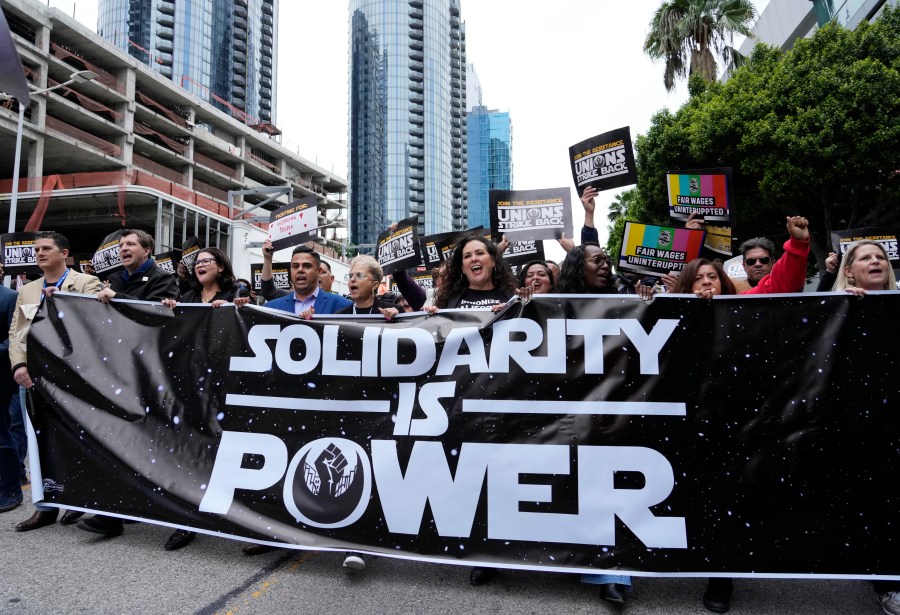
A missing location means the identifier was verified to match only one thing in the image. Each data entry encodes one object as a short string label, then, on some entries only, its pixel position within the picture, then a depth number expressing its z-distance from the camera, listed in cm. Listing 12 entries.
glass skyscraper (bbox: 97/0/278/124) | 8025
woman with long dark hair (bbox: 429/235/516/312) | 384
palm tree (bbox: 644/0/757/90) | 1870
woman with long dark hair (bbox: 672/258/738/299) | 355
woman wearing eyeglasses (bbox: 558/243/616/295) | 367
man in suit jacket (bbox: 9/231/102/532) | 383
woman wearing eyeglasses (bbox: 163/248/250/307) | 422
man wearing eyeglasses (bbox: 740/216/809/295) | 345
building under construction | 2558
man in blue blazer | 459
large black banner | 276
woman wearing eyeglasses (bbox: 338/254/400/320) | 455
